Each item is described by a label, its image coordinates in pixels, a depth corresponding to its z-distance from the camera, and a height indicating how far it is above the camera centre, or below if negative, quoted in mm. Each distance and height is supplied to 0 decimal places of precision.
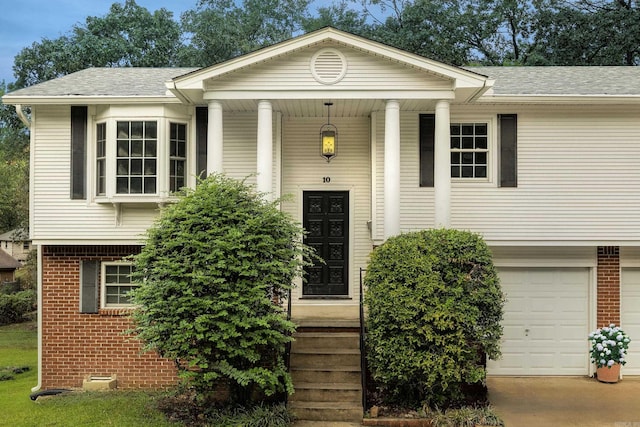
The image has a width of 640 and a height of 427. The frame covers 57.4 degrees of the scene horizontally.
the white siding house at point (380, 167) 9805 +977
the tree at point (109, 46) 24812 +7718
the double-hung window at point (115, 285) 10839 -1208
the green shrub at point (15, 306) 25125 -3784
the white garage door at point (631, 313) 11203 -1766
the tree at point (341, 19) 27656 +9970
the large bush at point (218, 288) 7773 -922
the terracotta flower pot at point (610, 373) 10539 -2760
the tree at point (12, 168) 24516 +2794
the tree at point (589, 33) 22831 +7536
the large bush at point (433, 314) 8125 -1316
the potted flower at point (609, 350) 10461 -2320
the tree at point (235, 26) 26328 +9823
